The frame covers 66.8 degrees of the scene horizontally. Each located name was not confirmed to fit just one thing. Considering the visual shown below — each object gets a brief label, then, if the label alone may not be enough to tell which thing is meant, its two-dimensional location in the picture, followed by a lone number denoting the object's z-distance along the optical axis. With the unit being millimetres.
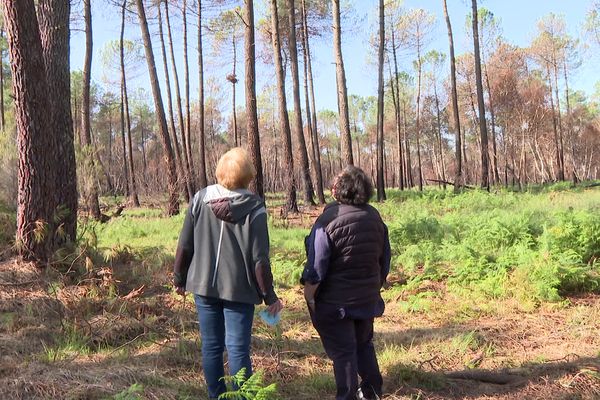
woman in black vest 2658
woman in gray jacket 2510
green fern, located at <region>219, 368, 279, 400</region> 2010
